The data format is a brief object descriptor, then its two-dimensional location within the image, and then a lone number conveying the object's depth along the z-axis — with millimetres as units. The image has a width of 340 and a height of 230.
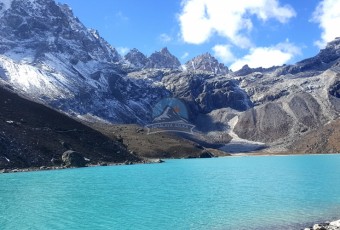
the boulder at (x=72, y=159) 118550
